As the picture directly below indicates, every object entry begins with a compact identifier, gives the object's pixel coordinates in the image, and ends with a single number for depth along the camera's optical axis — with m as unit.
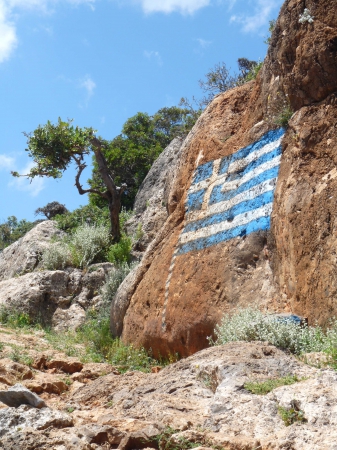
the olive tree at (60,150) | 14.58
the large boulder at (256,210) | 7.05
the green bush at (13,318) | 12.27
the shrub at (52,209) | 23.23
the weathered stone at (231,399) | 3.71
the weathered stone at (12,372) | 6.76
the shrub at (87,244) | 14.16
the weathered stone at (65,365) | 7.89
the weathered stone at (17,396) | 4.21
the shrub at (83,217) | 18.00
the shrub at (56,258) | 14.13
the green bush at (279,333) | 5.85
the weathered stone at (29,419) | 3.78
